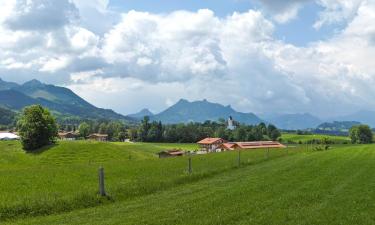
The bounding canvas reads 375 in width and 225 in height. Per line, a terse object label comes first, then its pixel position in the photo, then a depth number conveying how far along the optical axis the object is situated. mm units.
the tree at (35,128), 117688
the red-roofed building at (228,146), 172900
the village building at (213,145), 193275
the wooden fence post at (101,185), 23734
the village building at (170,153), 135125
